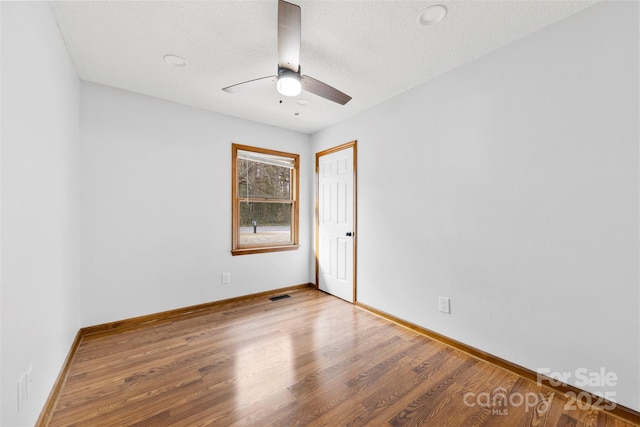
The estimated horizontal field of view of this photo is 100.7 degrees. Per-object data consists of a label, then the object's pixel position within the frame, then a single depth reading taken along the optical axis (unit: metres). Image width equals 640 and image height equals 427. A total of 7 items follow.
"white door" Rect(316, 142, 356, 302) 3.64
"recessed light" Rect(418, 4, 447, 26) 1.73
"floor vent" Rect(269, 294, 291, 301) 3.77
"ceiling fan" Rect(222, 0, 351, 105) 1.61
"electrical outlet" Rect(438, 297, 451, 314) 2.50
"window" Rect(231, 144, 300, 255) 3.75
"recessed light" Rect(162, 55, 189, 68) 2.28
